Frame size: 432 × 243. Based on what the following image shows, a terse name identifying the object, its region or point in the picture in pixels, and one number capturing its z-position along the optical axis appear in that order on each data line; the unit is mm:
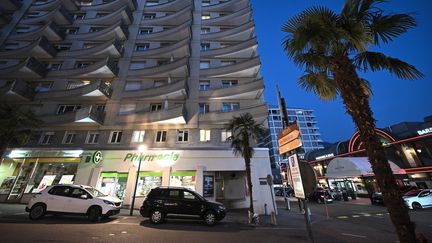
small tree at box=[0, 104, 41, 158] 14062
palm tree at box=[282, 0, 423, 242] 4116
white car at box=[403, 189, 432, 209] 17016
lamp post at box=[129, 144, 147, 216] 14594
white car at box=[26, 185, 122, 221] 10361
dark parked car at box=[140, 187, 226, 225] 10445
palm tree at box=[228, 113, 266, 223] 13505
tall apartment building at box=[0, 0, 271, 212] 17000
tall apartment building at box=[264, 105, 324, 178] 76625
